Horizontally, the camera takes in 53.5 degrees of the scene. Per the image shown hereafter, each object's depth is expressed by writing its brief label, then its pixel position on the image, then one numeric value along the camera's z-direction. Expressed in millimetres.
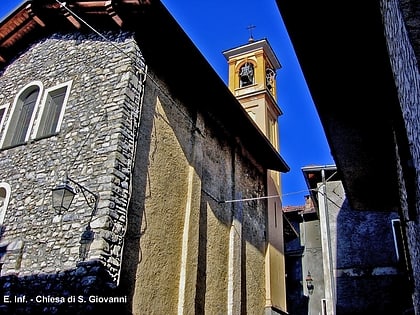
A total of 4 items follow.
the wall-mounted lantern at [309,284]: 15867
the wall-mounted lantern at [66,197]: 6320
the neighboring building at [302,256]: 15838
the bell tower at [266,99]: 13078
